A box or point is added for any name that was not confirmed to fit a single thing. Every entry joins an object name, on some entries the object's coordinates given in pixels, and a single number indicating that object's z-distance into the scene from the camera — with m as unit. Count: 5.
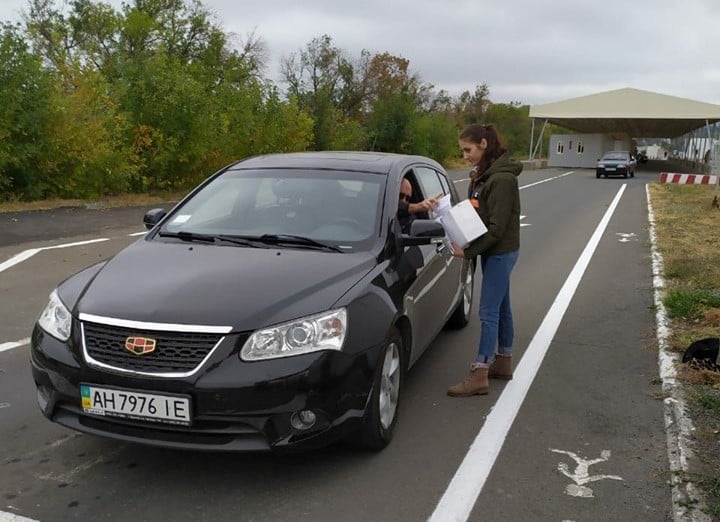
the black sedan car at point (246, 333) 3.11
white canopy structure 48.56
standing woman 4.46
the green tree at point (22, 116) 13.75
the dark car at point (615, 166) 37.53
